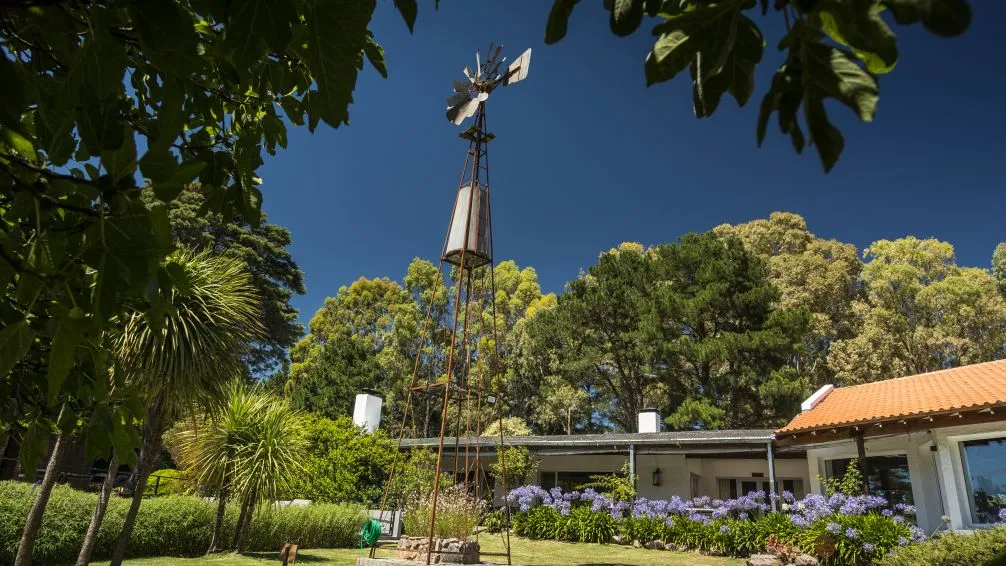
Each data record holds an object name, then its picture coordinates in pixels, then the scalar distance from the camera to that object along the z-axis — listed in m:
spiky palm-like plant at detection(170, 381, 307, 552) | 9.84
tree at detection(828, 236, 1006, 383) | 21.09
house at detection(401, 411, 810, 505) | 15.57
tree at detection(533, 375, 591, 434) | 25.11
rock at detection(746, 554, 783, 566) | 9.54
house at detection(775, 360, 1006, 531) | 9.65
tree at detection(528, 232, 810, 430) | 20.31
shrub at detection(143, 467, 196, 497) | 12.23
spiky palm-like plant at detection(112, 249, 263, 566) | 7.16
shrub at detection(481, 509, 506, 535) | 15.40
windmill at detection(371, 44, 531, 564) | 9.90
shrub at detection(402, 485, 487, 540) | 9.06
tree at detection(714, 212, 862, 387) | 22.59
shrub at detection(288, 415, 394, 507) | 14.58
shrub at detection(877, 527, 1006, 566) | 5.94
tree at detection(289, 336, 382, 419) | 26.02
